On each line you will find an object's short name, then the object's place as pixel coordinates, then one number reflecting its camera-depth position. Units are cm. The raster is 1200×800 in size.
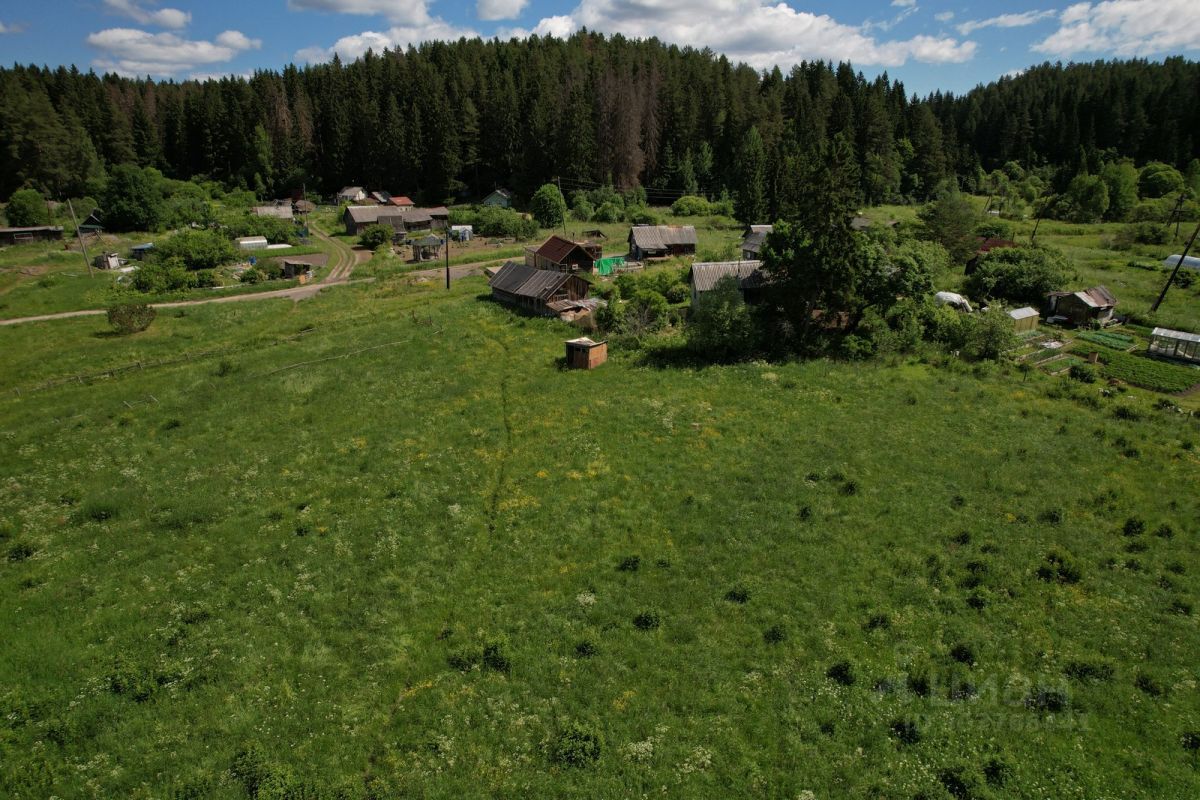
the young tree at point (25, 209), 8044
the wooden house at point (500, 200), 10369
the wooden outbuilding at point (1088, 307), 4881
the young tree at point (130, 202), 8394
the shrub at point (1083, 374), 3756
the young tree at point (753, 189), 8719
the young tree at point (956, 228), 6638
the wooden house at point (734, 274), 4516
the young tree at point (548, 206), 8838
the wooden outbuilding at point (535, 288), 5016
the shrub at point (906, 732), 1545
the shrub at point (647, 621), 1927
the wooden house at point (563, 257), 5831
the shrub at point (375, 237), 8331
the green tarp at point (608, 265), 6406
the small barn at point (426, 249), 7538
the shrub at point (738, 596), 2020
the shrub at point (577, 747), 1509
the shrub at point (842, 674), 1709
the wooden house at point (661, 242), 6919
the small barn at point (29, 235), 7681
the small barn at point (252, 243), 7906
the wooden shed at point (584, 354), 3922
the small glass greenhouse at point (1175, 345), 4081
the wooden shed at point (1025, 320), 4694
